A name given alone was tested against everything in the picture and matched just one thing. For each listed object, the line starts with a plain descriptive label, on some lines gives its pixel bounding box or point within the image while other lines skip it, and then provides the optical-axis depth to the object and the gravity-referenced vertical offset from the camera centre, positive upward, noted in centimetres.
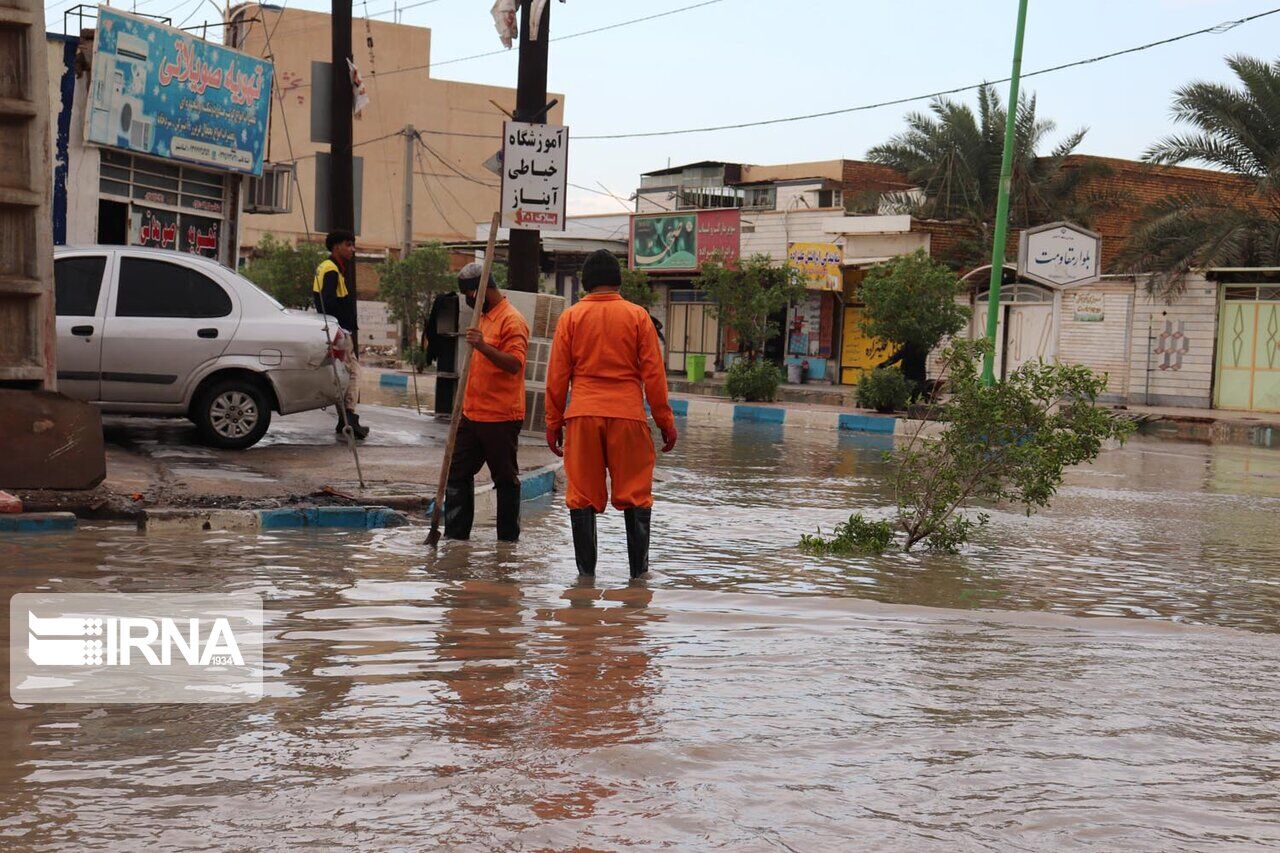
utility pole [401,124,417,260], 4084 +387
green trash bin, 3975 -83
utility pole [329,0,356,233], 1586 +219
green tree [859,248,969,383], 2636 +69
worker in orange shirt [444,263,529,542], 834 -51
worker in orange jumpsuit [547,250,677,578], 728 -36
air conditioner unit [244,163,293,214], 2202 +200
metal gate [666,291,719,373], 4247 +23
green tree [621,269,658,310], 3697 +122
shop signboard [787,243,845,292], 3666 +195
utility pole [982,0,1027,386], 2388 +260
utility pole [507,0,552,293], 1488 +238
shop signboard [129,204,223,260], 1880 +121
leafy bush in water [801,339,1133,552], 920 -64
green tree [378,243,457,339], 4028 +133
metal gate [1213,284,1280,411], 2961 +10
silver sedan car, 1174 -19
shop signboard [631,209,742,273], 3909 +271
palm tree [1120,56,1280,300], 2983 +367
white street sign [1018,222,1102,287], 2808 +180
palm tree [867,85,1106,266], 3753 +462
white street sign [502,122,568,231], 1419 +154
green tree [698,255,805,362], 3175 +101
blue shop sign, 1756 +292
